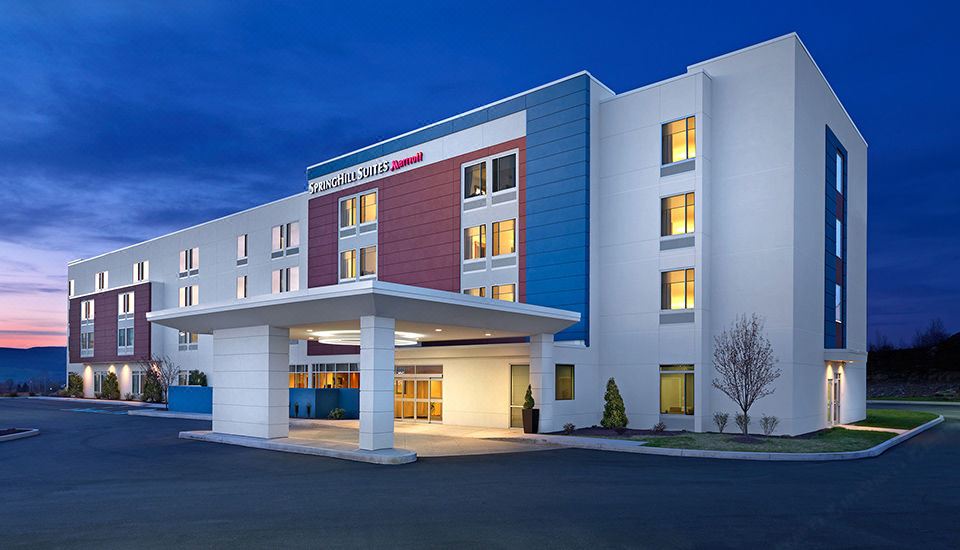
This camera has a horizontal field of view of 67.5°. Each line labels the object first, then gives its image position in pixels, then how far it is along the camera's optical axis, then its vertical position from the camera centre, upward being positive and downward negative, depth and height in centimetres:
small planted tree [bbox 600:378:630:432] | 2847 -392
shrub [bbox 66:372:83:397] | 6456 -705
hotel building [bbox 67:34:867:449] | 2561 +205
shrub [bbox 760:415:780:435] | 2617 -406
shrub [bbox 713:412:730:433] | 2678 -401
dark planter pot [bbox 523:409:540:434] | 2744 -420
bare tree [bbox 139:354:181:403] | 5236 -453
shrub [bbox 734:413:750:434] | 2599 -396
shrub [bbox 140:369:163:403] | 5279 -598
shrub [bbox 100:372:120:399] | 5981 -663
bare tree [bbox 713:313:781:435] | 2539 -182
